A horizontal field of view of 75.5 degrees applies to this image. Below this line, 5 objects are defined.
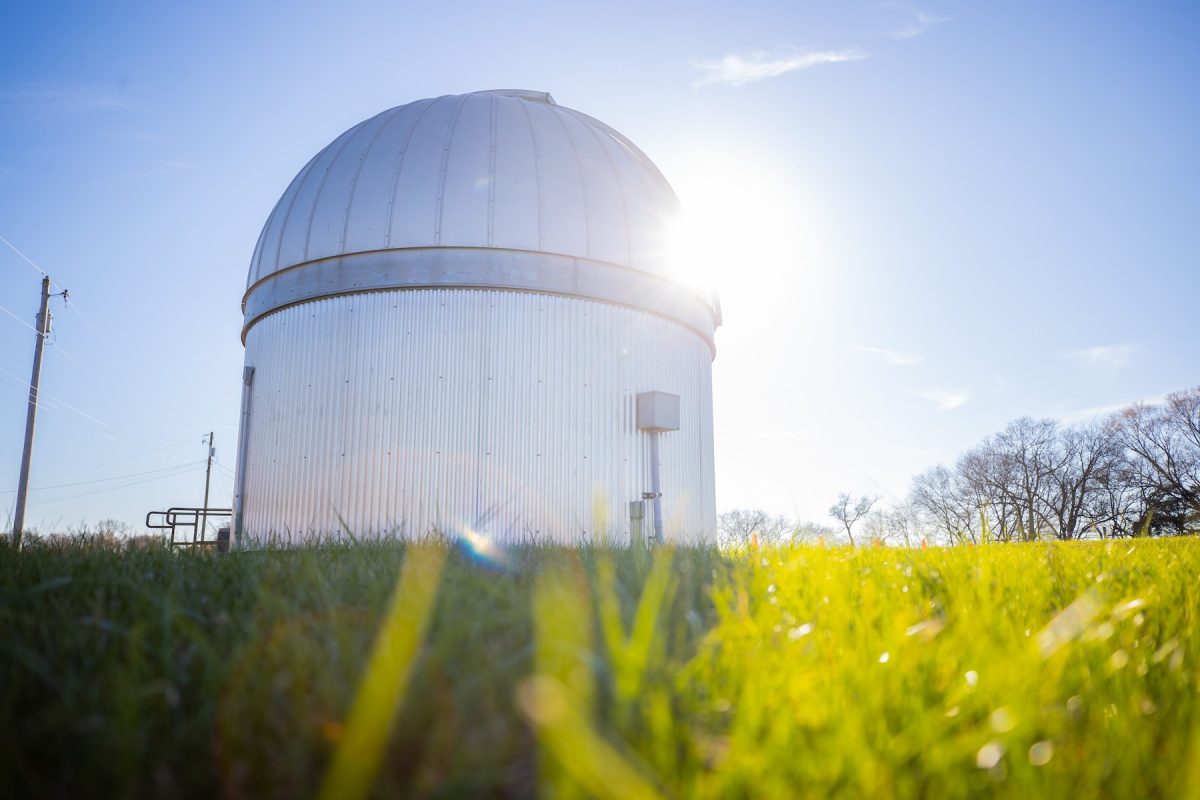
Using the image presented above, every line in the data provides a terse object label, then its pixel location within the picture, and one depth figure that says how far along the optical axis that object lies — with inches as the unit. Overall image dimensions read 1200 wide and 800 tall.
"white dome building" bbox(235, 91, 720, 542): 356.2
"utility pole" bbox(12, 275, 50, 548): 677.9
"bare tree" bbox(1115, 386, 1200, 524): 1278.3
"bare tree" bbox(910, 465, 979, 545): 1439.5
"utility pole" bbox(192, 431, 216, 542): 1523.1
